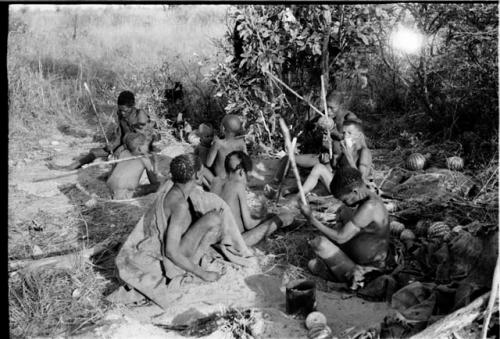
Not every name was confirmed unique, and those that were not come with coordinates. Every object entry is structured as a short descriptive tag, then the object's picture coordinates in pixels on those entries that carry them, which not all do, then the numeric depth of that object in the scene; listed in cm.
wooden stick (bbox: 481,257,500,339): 244
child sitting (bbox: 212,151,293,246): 461
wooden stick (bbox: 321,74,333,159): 554
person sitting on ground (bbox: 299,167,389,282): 378
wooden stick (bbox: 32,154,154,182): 660
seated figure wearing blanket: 377
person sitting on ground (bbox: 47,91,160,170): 643
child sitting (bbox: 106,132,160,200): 593
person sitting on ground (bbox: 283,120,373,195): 533
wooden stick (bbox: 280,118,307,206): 338
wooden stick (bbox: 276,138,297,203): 541
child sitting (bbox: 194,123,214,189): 525
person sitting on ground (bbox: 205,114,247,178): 529
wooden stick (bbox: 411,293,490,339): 267
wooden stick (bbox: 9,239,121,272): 416
